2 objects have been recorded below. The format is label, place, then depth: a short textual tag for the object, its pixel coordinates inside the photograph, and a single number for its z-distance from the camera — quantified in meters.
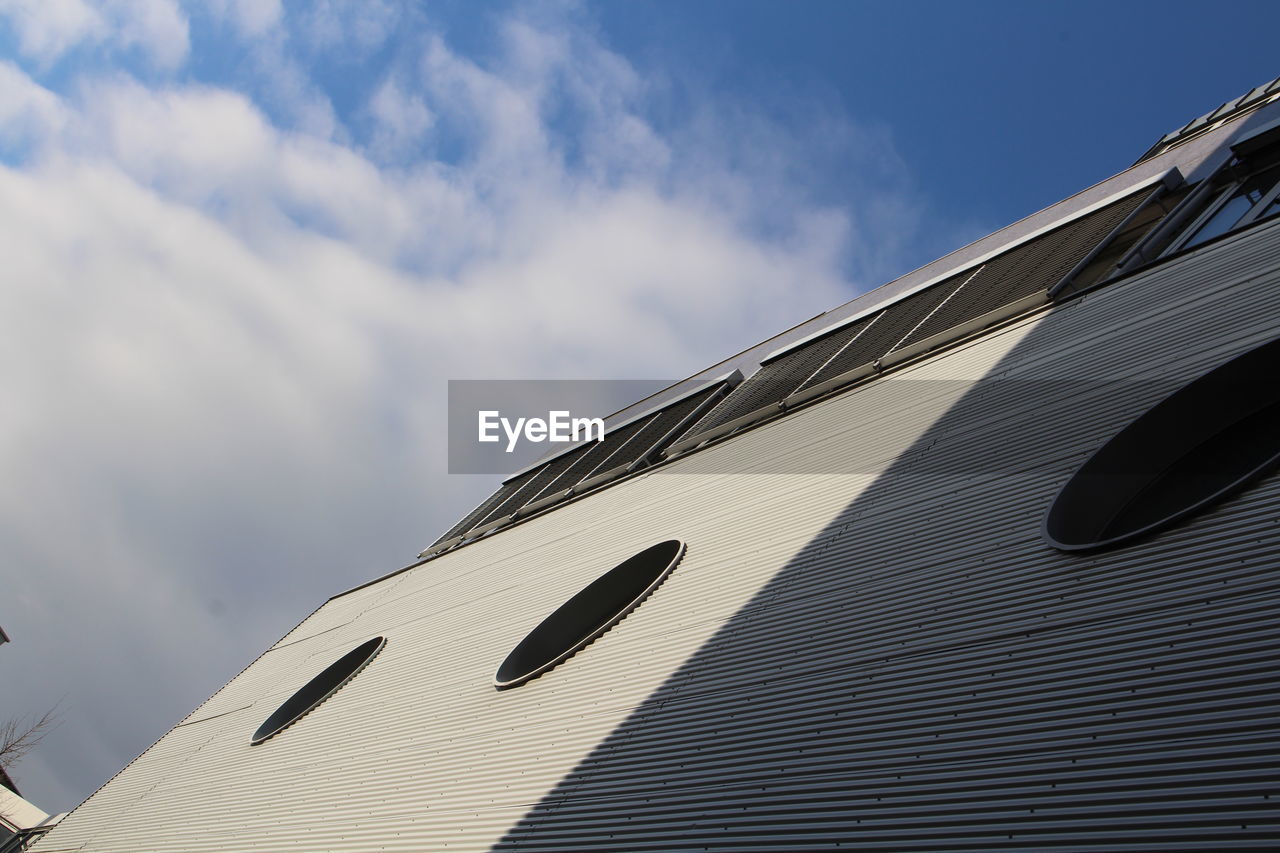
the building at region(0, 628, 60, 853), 15.73
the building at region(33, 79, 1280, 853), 4.29
